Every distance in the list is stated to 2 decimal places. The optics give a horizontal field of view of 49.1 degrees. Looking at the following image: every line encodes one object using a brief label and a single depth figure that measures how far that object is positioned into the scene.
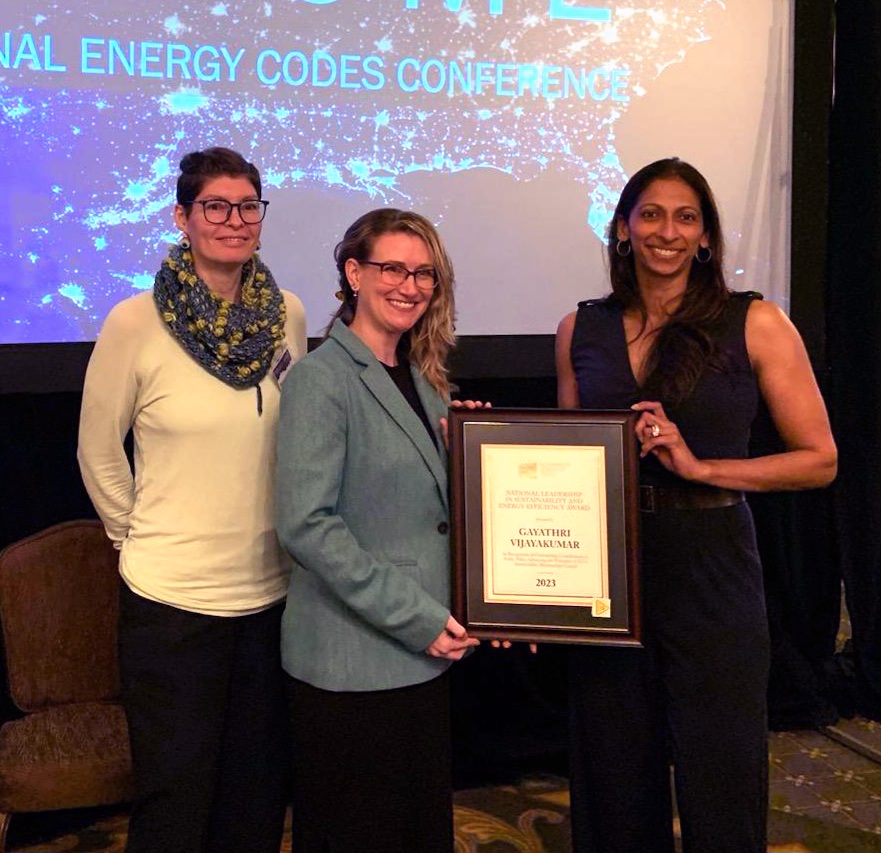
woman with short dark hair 1.87
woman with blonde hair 1.65
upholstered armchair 2.31
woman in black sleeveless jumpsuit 1.91
